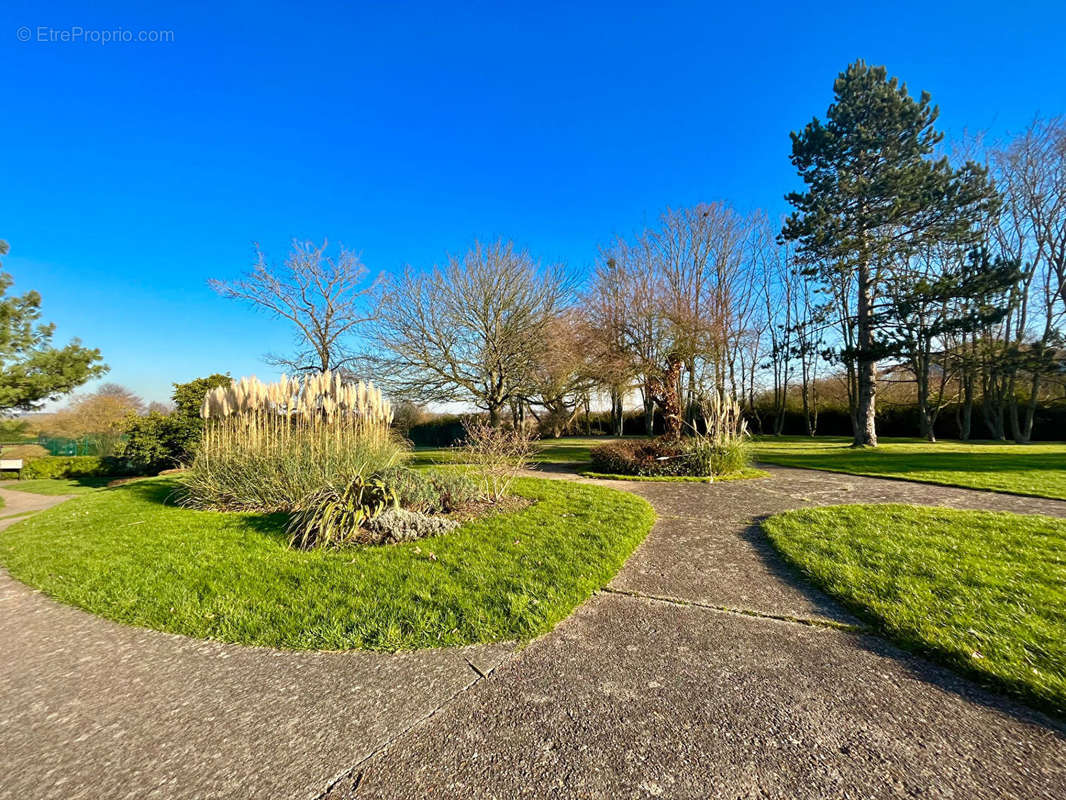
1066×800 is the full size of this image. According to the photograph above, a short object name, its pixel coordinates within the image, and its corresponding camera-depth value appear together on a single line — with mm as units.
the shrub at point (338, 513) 4719
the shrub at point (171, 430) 12641
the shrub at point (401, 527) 4801
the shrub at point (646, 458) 9891
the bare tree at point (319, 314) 18906
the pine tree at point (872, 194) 14617
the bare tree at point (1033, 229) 17906
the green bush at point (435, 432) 27328
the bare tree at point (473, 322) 16719
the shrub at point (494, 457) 6863
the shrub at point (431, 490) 5930
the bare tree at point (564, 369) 14273
